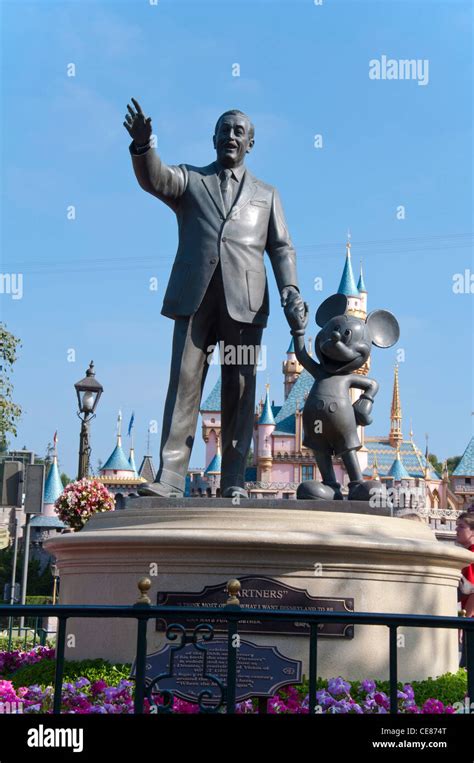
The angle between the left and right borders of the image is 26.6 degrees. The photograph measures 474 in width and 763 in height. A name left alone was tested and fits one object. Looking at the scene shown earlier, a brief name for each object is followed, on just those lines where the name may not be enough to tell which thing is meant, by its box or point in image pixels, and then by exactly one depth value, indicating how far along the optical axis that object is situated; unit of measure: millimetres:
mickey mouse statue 8188
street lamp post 15867
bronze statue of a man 8297
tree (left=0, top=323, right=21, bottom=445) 22719
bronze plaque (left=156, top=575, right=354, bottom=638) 6684
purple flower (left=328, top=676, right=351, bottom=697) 6125
